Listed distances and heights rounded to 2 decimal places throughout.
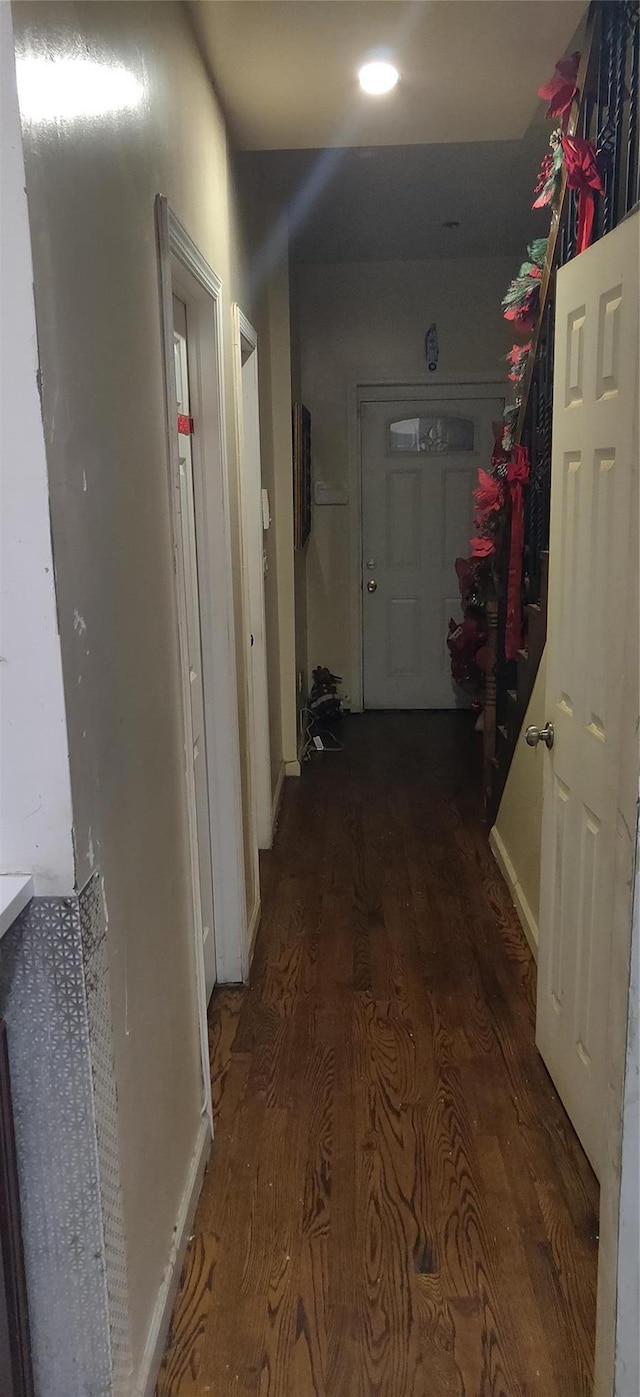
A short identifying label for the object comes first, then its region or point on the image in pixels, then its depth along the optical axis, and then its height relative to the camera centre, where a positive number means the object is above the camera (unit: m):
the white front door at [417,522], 5.63 +0.02
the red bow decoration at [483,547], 3.62 -0.08
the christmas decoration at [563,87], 2.21 +1.01
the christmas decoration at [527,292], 2.96 +0.72
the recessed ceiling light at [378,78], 2.19 +1.04
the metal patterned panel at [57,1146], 1.17 -0.78
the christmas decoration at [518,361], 3.12 +0.54
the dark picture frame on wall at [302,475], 4.68 +0.28
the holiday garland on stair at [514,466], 2.16 +0.20
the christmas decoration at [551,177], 2.40 +0.90
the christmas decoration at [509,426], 3.35 +0.35
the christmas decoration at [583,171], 2.13 +0.78
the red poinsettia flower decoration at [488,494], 3.44 +0.11
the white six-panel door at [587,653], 1.74 -0.26
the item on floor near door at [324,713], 5.20 -1.03
